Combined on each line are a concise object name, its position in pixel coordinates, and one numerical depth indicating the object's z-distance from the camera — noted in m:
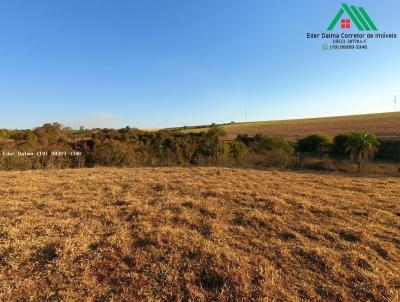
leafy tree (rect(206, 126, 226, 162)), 20.92
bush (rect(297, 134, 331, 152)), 27.97
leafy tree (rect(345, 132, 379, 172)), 19.02
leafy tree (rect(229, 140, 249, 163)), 17.69
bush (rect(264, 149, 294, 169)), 15.57
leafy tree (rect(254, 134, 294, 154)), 20.58
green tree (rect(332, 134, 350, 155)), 25.06
